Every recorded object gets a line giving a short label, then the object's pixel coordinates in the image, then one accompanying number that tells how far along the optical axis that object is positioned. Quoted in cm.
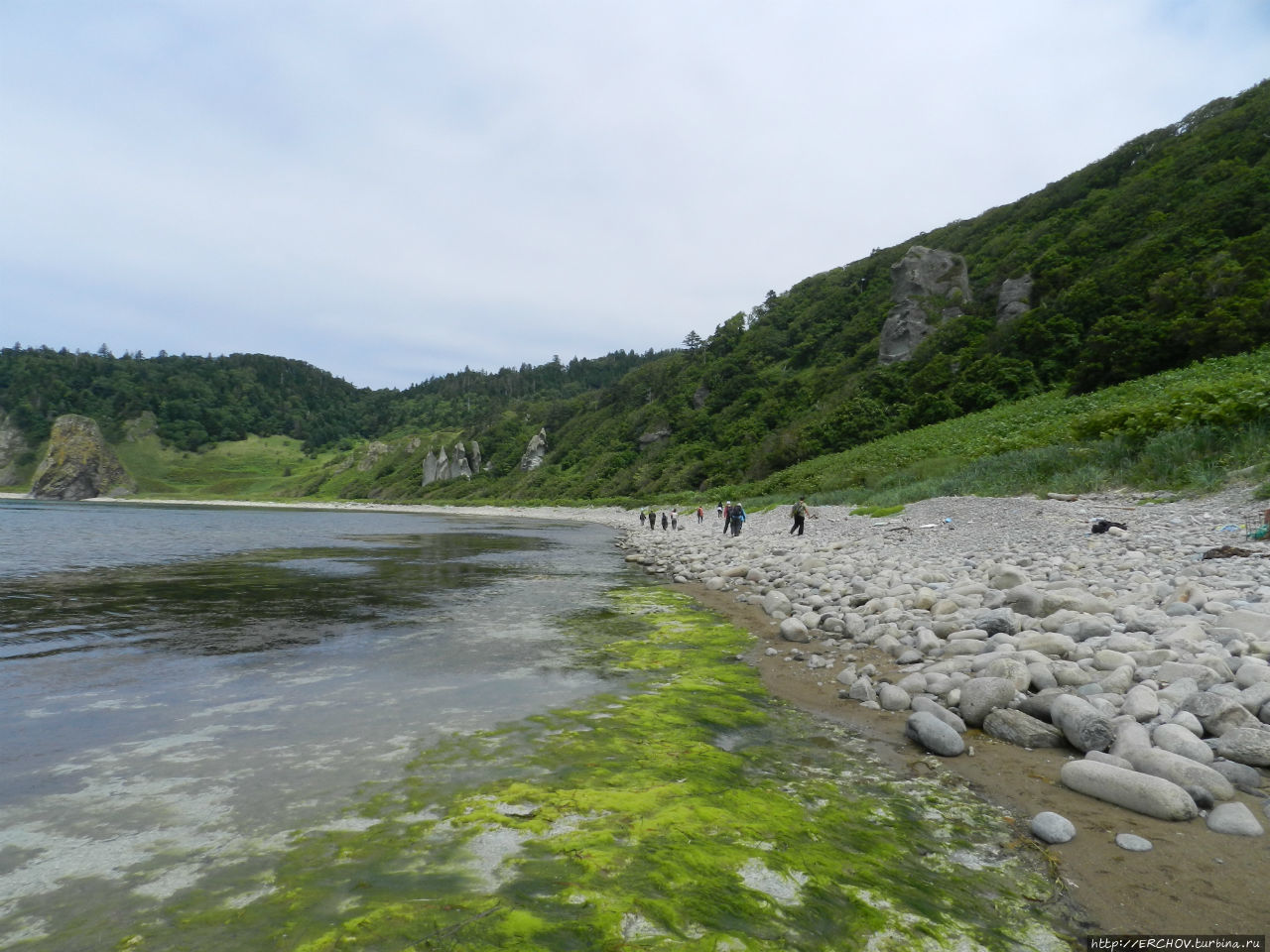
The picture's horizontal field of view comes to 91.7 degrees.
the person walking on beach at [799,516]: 2381
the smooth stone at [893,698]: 716
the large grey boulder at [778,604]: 1262
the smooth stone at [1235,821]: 418
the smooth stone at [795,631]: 1070
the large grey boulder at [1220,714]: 516
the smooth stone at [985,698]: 641
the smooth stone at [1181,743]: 489
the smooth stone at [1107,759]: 497
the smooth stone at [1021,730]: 586
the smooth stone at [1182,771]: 453
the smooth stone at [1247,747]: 485
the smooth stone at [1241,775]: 468
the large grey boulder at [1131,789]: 443
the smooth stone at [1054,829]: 436
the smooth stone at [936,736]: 594
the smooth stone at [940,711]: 636
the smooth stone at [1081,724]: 551
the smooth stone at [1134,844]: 415
